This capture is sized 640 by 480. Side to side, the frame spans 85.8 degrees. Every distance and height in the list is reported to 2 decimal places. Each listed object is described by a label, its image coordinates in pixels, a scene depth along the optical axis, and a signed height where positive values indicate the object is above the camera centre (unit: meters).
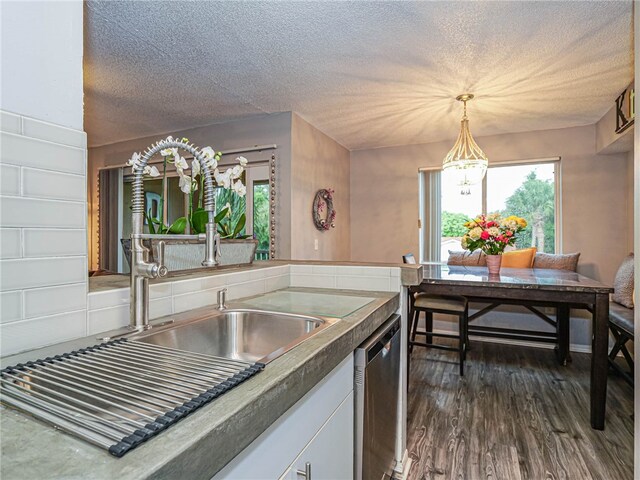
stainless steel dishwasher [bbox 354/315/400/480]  1.20 -0.64
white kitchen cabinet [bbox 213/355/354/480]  0.65 -0.47
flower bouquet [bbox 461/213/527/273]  2.95 +0.02
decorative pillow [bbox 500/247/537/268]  3.68 -0.23
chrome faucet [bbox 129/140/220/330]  1.00 -0.08
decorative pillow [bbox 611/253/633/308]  2.74 -0.38
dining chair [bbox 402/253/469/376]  2.90 -0.62
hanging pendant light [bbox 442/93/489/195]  2.99 +0.67
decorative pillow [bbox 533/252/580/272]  3.53 -0.24
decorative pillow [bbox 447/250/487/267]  3.89 -0.25
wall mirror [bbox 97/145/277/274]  3.40 +0.42
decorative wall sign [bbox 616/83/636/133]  2.66 +1.04
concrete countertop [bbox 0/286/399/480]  0.43 -0.29
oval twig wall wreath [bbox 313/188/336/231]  3.73 +0.30
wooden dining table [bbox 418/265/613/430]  2.15 -0.37
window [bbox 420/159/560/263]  3.95 +0.41
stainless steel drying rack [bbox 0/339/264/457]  0.51 -0.28
